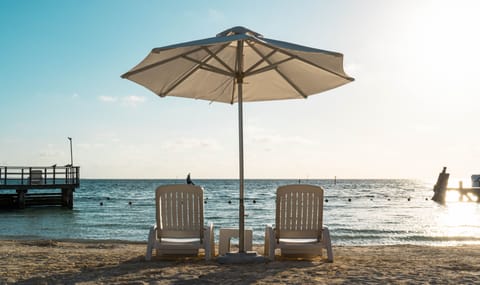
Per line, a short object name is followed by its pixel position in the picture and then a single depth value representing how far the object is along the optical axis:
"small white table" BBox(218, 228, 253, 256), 7.05
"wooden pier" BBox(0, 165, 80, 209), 25.80
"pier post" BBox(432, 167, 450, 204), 37.03
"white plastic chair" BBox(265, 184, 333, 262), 6.64
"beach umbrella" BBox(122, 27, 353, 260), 5.77
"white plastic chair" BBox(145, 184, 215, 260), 6.53
